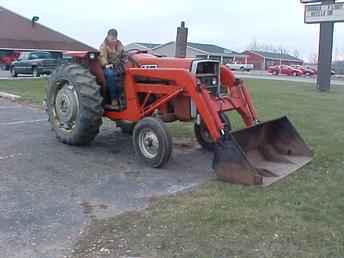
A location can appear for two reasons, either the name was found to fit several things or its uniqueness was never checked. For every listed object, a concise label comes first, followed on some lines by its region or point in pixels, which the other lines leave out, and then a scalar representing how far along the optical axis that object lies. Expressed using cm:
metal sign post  2214
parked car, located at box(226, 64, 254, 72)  6606
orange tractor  632
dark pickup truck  3042
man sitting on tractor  769
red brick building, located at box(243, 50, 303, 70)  8444
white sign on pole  2203
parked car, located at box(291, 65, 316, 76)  5638
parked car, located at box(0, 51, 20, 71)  4172
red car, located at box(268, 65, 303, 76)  5623
